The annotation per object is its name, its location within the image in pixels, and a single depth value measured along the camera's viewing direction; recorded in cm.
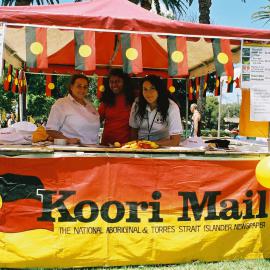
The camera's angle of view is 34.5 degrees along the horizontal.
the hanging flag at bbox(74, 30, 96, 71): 417
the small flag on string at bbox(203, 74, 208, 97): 880
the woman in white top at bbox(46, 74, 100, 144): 515
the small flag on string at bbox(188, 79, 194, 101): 934
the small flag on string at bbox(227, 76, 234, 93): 758
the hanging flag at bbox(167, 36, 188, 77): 435
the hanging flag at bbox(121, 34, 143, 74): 423
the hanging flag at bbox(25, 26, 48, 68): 407
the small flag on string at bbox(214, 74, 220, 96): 820
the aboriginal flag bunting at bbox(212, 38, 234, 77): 445
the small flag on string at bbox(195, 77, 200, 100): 937
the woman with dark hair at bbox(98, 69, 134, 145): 562
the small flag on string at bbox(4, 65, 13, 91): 834
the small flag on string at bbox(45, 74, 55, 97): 957
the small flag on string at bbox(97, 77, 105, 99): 949
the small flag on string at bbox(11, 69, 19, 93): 842
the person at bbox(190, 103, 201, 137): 1284
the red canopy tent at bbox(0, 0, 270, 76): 409
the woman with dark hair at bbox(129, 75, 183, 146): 486
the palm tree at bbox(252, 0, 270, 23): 3127
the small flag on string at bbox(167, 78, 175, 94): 928
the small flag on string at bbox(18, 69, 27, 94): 852
